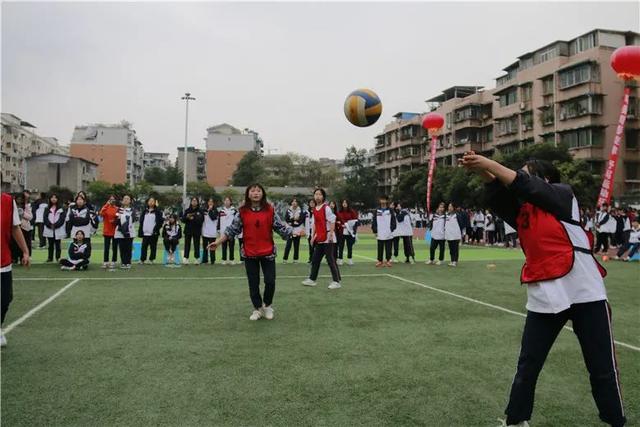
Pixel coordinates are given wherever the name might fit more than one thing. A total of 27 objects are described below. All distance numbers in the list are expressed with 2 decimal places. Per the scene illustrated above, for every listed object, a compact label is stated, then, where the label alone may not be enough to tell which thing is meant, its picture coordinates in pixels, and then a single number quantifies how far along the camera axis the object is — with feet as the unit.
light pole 156.96
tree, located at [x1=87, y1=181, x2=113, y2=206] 201.36
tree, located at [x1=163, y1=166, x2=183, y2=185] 318.04
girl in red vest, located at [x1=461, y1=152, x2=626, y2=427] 10.34
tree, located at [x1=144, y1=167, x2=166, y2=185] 316.60
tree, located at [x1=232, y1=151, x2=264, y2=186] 279.90
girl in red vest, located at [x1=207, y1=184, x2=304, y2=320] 22.88
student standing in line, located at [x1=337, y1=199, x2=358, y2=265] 48.26
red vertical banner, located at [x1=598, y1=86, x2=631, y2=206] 43.98
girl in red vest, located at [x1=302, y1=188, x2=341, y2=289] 33.12
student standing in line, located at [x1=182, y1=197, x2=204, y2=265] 46.37
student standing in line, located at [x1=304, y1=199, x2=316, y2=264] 53.42
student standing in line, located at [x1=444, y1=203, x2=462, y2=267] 47.50
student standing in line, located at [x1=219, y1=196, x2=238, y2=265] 47.31
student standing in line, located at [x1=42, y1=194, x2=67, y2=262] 45.70
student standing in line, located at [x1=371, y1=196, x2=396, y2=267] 46.28
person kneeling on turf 40.22
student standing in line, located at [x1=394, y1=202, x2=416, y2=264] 49.55
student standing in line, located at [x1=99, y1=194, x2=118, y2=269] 41.63
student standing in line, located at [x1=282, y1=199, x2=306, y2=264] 47.96
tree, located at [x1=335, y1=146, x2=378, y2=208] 241.96
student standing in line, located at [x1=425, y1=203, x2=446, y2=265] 48.73
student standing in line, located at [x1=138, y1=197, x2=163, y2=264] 45.36
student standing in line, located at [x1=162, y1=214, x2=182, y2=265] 45.16
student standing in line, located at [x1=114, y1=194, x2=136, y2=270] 40.65
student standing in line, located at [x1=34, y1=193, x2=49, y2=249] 55.42
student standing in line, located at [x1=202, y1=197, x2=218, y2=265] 48.11
